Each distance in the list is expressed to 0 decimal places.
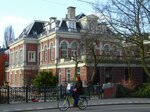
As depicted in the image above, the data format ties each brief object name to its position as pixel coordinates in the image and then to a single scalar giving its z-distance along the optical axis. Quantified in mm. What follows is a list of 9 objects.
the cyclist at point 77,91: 19295
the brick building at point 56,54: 47875
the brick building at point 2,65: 75850
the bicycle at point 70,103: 19125
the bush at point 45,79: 40531
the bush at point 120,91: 28955
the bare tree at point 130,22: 25750
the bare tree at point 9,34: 101656
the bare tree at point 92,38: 35156
